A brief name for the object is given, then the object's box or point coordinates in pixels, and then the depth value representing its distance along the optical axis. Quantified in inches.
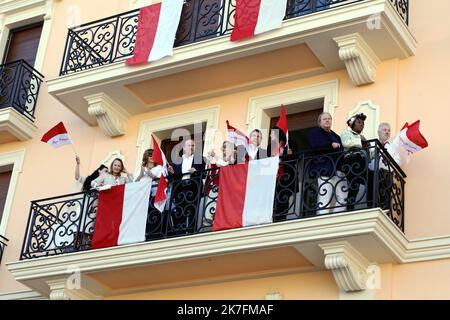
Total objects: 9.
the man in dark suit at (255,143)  650.2
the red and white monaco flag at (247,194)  628.4
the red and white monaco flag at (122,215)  668.7
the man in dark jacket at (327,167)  612.4
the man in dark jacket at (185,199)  655.1
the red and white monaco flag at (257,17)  680.4
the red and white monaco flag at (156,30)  721.0
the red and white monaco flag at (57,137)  729.6
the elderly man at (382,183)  607.2
